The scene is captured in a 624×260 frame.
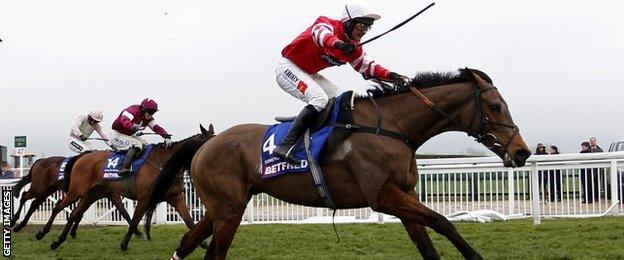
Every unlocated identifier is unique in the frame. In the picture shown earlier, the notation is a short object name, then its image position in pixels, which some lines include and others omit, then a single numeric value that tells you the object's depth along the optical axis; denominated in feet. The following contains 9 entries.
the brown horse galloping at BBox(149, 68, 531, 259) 17.93
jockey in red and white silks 19.34
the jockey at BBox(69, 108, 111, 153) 43.32
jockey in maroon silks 36.63
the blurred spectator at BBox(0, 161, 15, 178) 72.92
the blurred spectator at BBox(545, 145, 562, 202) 38.22
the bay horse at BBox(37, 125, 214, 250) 32.73
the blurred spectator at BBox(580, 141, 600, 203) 37.86
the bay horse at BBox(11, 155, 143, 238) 42.24
